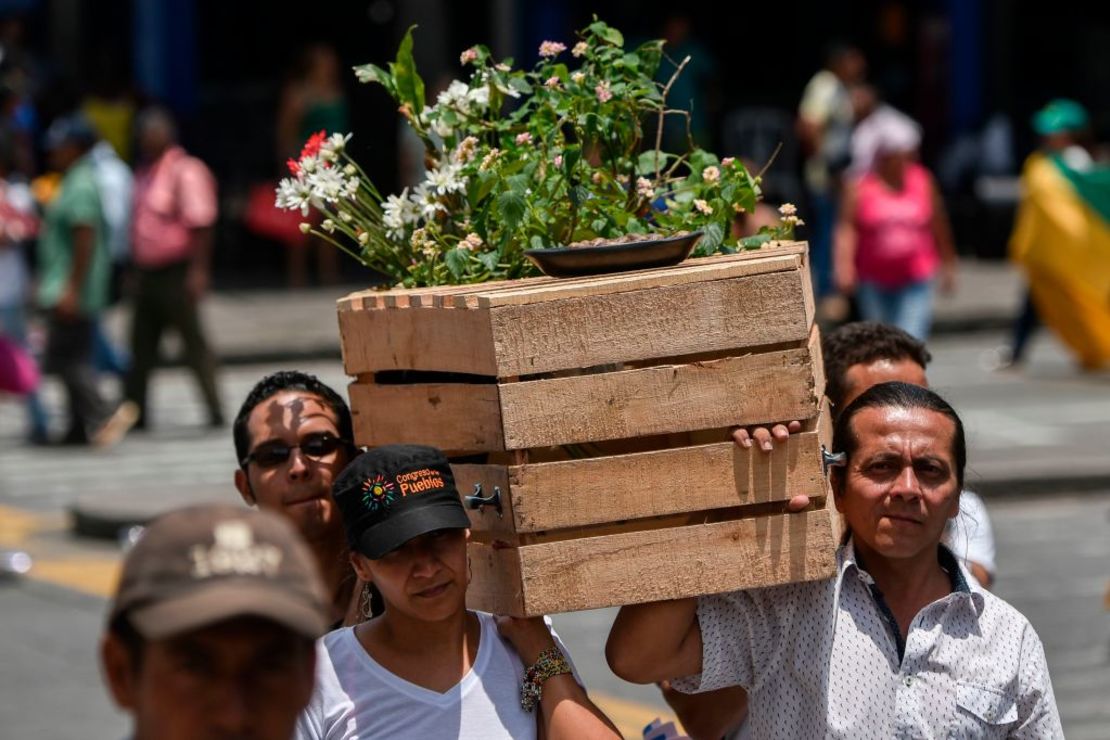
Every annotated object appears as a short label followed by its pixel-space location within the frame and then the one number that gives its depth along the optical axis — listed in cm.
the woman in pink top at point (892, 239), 2195
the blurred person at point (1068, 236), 2531
